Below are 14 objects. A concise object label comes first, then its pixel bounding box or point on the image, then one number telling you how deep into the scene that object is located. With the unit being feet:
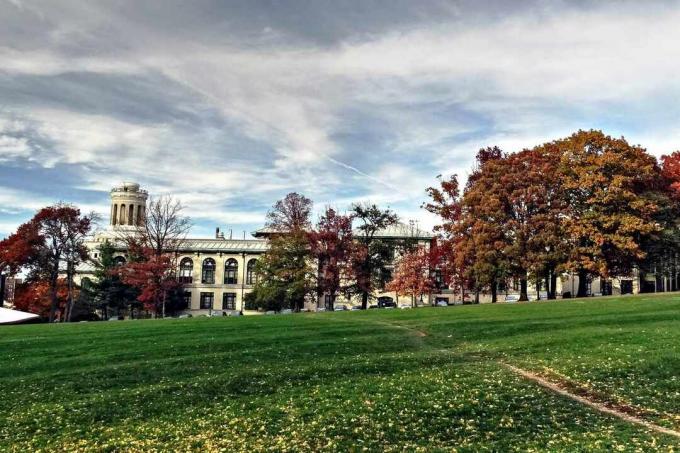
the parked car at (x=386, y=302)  314.55
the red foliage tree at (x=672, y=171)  202.99
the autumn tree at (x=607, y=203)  187.11
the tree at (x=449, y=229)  219.20
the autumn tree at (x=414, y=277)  242.78
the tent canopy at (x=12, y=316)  197.93
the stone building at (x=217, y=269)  348.38
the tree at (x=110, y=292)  294.25
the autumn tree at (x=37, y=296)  279.90
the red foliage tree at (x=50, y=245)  261.03
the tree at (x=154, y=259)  256.52
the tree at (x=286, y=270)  233.96
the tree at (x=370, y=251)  242.17
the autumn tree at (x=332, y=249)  236.43
